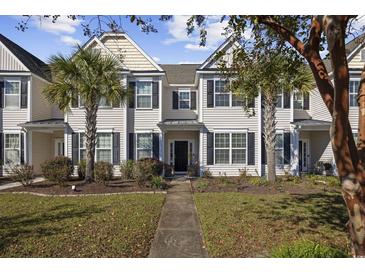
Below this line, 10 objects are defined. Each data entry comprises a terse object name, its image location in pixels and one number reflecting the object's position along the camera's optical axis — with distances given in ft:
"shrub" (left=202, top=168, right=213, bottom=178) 53.78
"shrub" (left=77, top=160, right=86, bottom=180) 49.14
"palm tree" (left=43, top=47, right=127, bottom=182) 41.63
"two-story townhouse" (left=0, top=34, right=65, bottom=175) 55.52
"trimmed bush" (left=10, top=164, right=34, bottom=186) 42.14
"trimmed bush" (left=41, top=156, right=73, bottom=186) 41.74
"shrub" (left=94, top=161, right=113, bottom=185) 42.98
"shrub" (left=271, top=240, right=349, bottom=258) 12.55
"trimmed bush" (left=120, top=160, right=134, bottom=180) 50.56
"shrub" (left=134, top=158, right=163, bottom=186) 41.63
